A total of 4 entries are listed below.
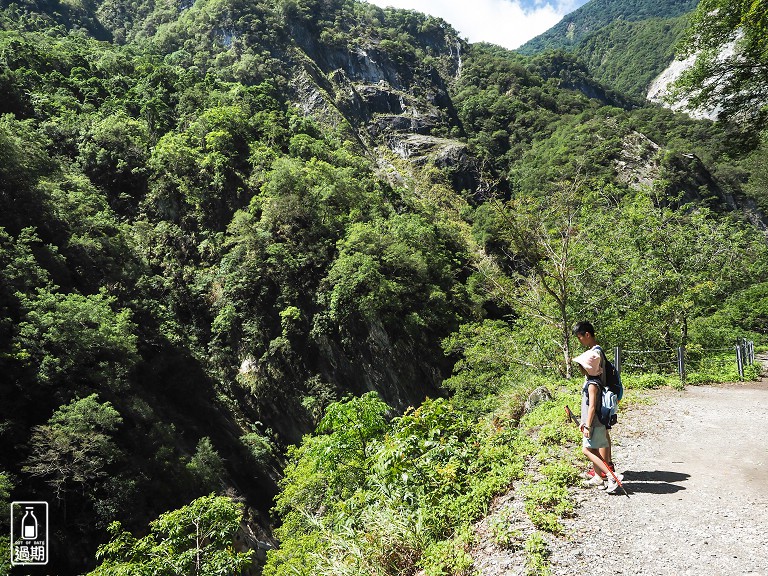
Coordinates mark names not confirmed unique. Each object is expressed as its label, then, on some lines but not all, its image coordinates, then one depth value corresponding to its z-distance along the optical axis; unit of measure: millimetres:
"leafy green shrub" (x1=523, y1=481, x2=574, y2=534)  3938
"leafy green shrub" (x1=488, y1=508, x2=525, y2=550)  3730
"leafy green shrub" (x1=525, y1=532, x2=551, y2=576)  3298
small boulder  9047
